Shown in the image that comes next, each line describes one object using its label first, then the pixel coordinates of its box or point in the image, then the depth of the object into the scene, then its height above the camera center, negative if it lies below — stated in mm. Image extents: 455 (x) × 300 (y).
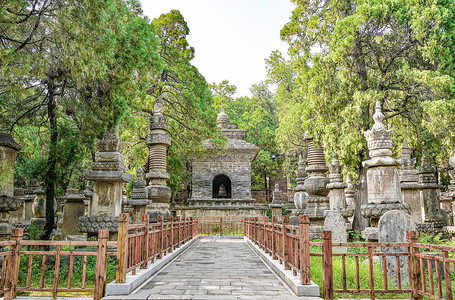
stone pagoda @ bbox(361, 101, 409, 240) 7473 +404
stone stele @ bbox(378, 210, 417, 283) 5914 -566
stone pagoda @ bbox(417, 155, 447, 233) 11719 -112
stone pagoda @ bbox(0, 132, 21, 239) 7027 +118
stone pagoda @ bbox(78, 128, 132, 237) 7848 +295
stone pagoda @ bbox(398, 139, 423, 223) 11984 +389
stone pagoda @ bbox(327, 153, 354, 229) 12484 +369
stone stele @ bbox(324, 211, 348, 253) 9174 -775
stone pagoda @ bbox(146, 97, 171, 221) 13922 +1610
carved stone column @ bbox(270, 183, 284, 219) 21703 -381
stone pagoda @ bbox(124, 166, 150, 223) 12977 -106
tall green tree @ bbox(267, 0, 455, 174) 11242 +4407
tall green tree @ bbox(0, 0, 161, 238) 6559 +3029
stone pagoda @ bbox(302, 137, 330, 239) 12336 +189
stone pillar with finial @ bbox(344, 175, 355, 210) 17645 +104
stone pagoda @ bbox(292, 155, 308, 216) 13328 -78
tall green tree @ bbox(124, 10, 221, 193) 18281 +5372
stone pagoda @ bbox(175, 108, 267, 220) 22703 +1819
